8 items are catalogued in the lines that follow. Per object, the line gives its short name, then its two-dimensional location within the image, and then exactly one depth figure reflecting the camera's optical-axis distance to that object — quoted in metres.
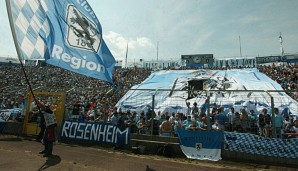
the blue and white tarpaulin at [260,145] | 7.24
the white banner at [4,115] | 11.92
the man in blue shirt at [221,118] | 9.11
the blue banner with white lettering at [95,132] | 9.38
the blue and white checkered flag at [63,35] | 6.18
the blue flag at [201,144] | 7.92
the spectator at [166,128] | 9.11
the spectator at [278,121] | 8.29
